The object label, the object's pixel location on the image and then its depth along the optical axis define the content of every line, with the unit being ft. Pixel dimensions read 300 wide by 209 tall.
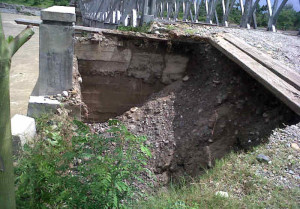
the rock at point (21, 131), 12.59
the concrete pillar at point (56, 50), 15.07
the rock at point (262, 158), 10.97
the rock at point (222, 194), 9.66
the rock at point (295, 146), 11.26
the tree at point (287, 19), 43.76
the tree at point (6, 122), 4.85
